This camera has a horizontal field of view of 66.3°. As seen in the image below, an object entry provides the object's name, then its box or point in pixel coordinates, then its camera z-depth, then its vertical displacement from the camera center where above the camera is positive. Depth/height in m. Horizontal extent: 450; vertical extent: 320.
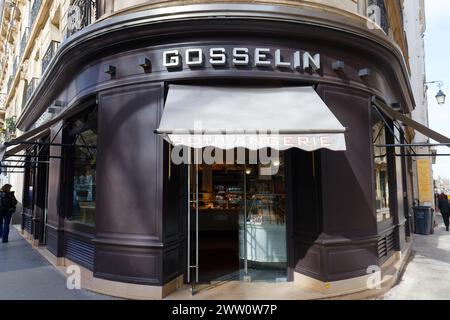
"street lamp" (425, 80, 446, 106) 17.61 +4.39
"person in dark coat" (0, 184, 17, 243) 11.51 -0.73
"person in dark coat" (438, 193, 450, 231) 16.24 -1.24
